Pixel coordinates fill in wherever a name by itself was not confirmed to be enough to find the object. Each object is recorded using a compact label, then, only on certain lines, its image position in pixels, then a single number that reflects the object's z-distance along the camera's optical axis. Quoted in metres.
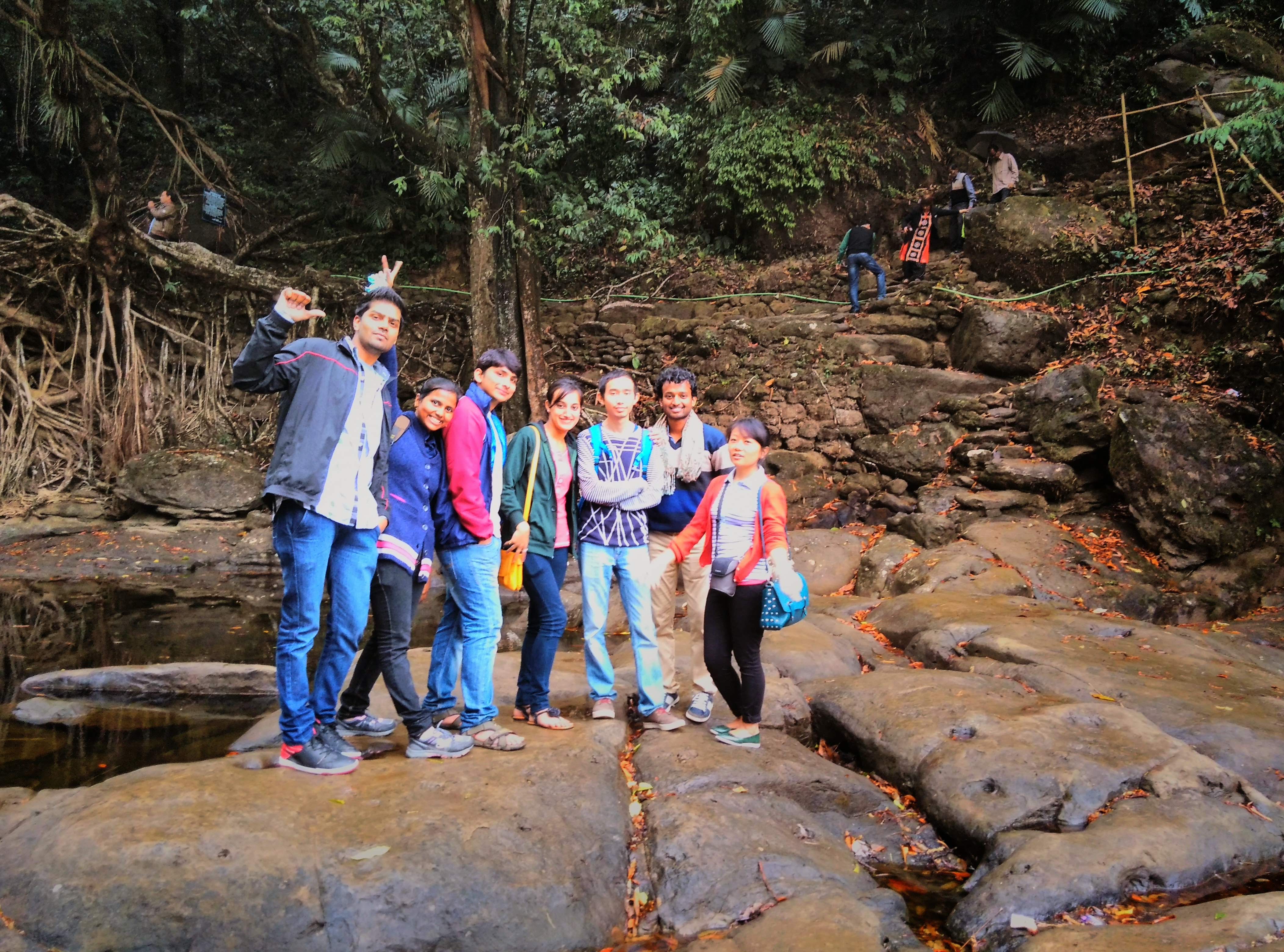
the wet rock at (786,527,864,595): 7.74
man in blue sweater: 4.18
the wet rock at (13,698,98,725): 4.59
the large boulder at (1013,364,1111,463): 8.19
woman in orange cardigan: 3.75
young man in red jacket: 3.47
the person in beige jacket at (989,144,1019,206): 12.31
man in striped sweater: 3.94
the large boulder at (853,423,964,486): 8.98
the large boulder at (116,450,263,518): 9.56
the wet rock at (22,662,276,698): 4.98
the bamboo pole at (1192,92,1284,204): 8.70
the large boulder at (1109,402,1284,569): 7.10
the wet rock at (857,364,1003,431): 9.72
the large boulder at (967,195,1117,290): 10.62
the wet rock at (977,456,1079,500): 8.10
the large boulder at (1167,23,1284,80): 11.84
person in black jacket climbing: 11.55
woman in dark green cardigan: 3.75
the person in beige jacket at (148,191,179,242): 12.28
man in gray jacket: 3.00
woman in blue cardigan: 3.37
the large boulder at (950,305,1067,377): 9.84
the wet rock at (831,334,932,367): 10.41
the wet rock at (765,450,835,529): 9.12
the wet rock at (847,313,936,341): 10.81
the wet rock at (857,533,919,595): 7.45
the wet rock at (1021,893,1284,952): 2.50
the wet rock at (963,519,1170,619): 6.75
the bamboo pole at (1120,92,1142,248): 10.44
